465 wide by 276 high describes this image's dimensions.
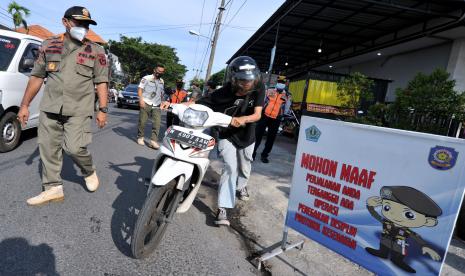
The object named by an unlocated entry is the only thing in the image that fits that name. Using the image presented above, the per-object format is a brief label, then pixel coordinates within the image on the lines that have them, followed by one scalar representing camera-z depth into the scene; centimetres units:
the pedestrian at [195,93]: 704
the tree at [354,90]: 1117
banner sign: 207
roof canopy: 1191
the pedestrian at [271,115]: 732
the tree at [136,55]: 5212
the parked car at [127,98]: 1806
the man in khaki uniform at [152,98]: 773
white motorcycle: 263
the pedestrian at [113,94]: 2420
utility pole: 2497
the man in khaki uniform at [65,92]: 341
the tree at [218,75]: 7905
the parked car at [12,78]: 532
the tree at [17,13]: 3409
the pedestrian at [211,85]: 923
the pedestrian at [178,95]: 878
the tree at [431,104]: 633
